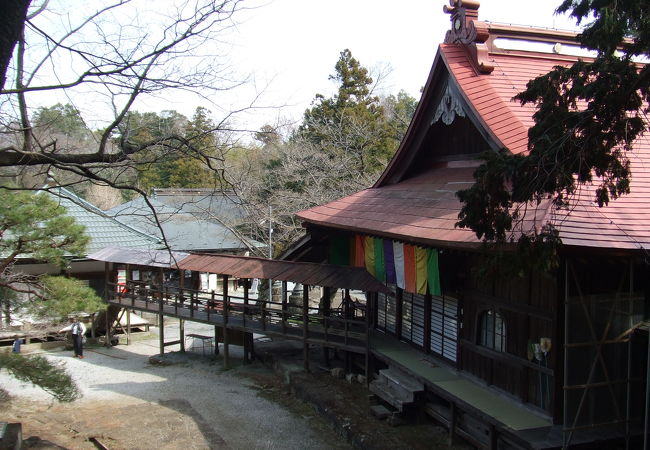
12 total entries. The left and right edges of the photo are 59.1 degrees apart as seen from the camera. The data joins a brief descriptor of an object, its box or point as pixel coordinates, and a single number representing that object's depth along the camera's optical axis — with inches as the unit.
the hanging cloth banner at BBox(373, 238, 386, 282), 496.7
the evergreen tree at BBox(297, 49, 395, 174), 1072.8
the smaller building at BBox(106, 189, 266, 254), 978.1
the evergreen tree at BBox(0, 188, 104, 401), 383.6
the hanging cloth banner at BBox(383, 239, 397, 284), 477.1
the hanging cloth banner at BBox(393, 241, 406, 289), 457.7
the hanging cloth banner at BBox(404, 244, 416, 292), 438.3
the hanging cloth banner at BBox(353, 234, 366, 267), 550.6
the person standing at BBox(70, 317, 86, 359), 697.0
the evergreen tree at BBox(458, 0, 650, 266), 222.5
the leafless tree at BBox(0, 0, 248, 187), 202.7
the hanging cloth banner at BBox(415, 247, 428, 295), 421.7
